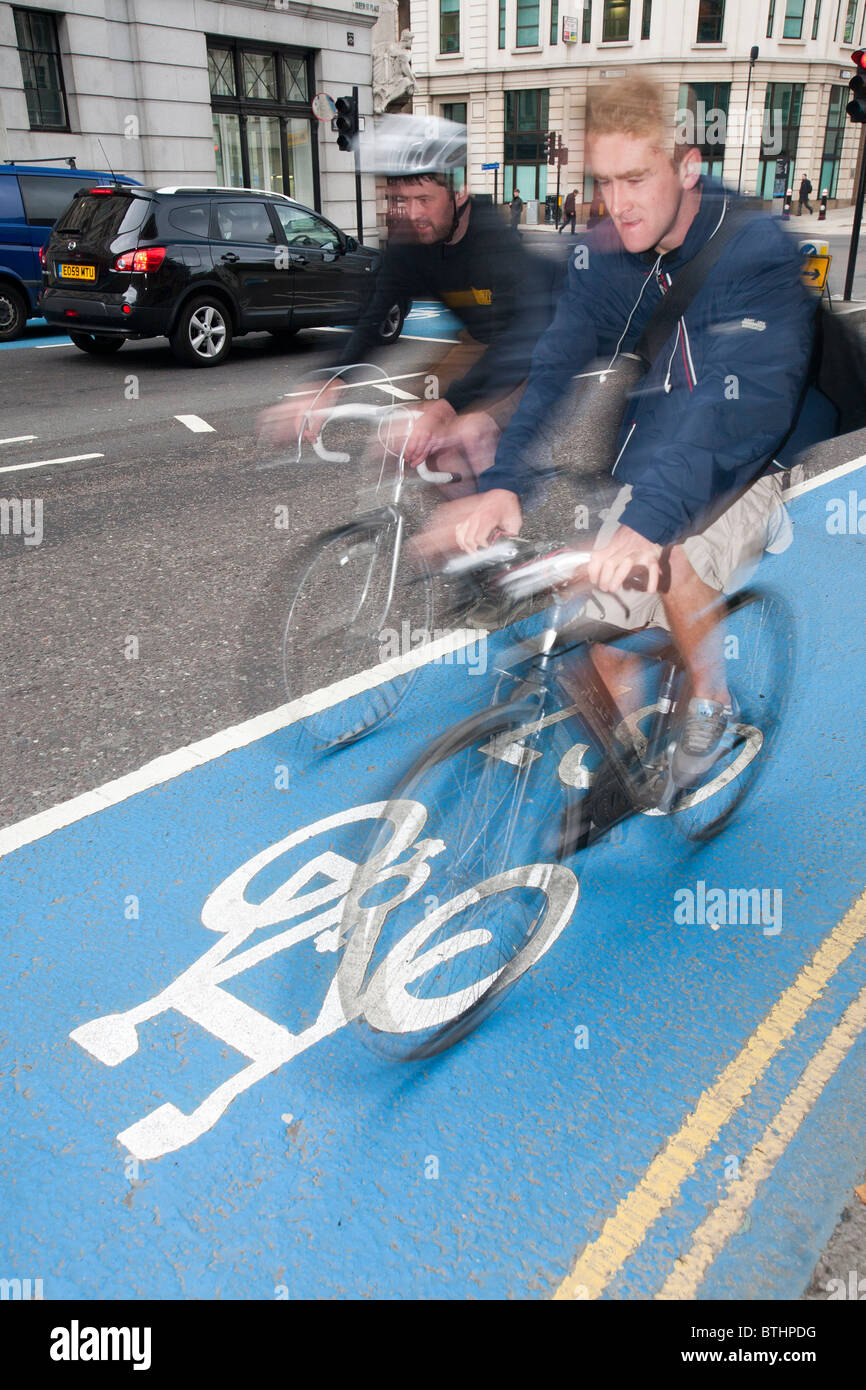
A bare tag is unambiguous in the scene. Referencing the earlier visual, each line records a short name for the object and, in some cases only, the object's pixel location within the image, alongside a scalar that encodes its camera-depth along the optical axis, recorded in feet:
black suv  37.73
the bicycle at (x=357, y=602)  12.37
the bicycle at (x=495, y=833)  8.20
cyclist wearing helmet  12.19
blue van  44.55
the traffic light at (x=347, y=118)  64.75
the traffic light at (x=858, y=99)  47.85
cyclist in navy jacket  7.88
